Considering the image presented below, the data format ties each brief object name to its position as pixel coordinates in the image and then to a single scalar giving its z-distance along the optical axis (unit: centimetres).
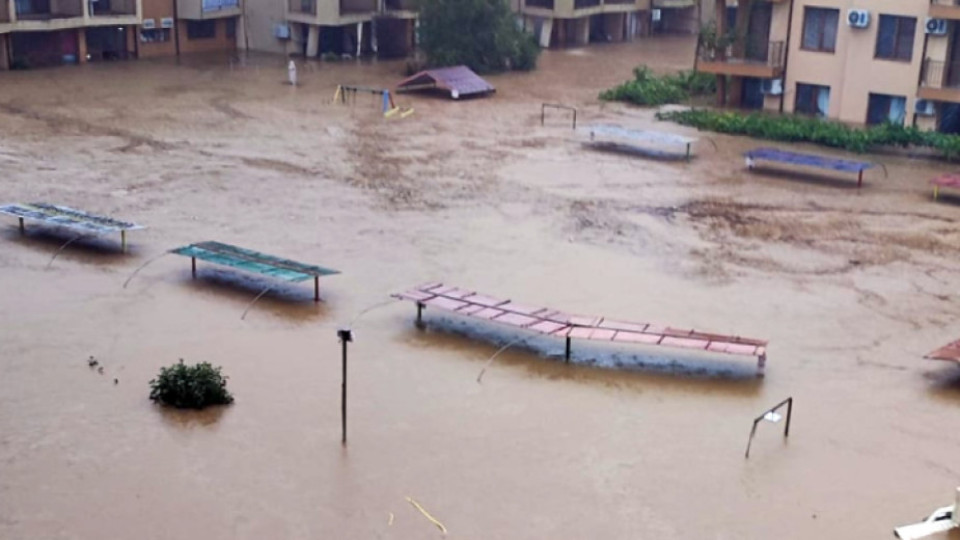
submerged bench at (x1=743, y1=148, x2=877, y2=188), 3603
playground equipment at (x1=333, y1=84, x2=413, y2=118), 4516
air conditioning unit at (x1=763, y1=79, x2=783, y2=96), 4484
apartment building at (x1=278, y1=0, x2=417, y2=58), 5612
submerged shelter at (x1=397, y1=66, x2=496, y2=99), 4878
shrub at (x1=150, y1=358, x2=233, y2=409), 2017
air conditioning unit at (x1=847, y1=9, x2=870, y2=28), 4238
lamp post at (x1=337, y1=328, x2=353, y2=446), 1811
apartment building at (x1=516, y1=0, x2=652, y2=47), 6272
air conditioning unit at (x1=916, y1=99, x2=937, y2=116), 4144
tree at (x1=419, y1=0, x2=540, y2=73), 5278
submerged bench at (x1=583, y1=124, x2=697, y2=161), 3975
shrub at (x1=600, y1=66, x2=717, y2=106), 4872
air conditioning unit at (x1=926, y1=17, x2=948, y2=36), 4050
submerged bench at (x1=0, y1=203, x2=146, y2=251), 2833
